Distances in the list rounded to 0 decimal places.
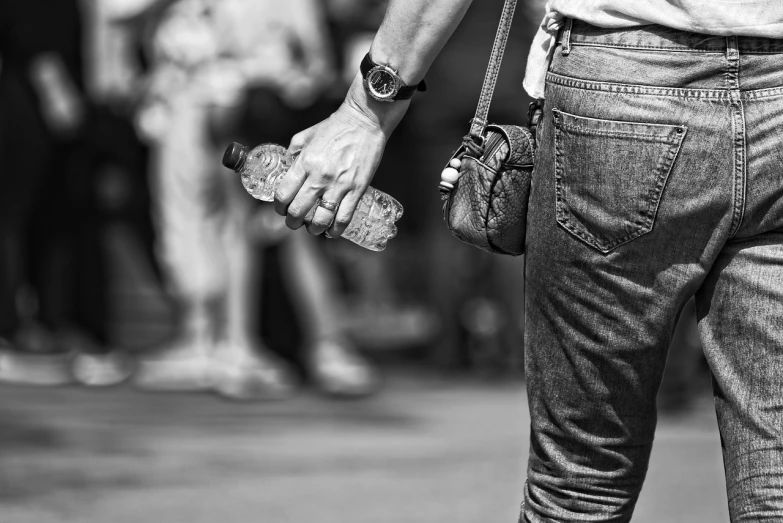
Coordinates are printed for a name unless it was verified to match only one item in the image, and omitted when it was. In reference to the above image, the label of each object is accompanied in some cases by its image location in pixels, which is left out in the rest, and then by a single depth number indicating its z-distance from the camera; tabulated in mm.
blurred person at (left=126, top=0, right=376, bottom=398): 14512
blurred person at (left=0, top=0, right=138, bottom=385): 16254
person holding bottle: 3978
